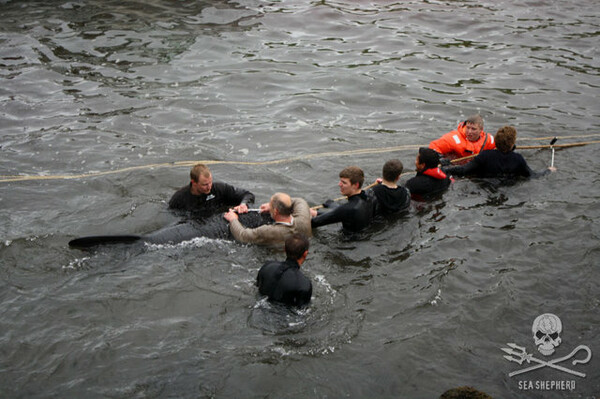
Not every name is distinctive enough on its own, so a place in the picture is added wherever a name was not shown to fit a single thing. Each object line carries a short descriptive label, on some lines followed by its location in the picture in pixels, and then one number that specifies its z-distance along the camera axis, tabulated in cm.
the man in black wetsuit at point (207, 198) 834
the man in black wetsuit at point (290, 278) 644
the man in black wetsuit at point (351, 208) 810
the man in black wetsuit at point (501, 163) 979
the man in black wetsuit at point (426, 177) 927
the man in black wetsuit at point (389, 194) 859
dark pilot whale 763
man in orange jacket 1056
